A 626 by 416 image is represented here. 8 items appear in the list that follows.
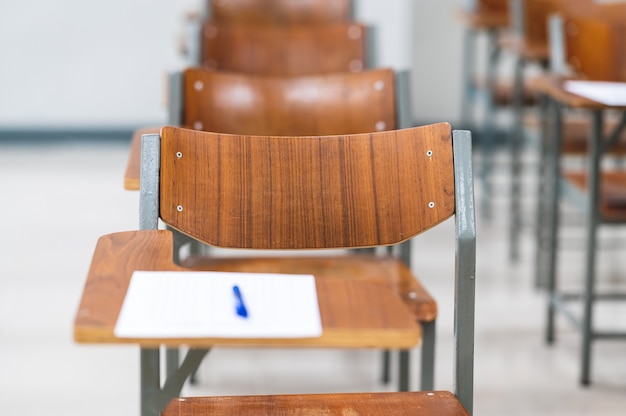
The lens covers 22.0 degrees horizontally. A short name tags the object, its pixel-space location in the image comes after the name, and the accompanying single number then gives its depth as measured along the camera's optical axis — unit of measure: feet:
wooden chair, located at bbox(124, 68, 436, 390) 11.90
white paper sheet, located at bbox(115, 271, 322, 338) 5.57
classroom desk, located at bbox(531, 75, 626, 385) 13.97
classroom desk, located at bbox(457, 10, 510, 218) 23.21
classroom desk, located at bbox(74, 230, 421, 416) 5.53
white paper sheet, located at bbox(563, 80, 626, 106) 13.18
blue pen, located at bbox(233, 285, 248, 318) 5.79
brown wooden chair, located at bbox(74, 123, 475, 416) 7.67
